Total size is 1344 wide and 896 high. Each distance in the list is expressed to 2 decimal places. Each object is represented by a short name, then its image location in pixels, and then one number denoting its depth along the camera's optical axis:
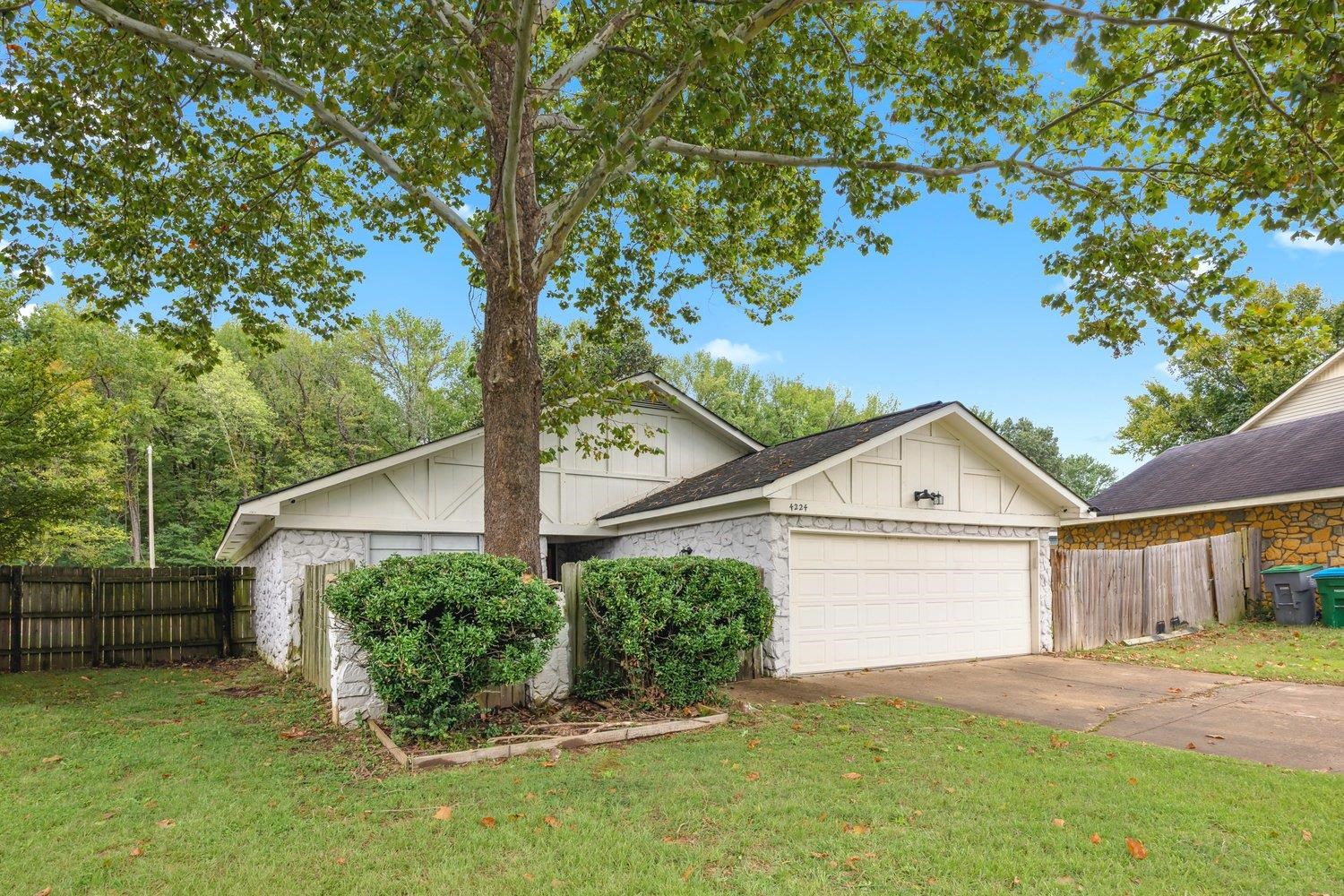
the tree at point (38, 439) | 10.41
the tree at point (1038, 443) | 42.08
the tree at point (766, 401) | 37.84
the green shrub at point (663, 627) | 6.84
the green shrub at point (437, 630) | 5.66
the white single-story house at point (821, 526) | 9.91
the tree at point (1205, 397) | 22.95
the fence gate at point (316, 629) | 8.07
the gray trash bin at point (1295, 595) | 13.51
